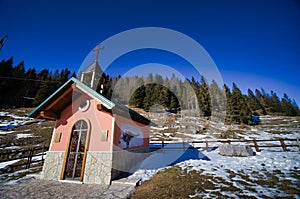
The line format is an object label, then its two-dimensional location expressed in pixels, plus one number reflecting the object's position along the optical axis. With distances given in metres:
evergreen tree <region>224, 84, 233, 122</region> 37.11
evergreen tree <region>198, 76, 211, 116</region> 40.00
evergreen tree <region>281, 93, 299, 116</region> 55.04
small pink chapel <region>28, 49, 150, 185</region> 6.40
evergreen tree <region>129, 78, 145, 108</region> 44.31
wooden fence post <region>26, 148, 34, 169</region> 9.35
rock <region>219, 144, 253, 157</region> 10.36
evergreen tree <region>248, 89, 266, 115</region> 54.91
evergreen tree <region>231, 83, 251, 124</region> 36.22
